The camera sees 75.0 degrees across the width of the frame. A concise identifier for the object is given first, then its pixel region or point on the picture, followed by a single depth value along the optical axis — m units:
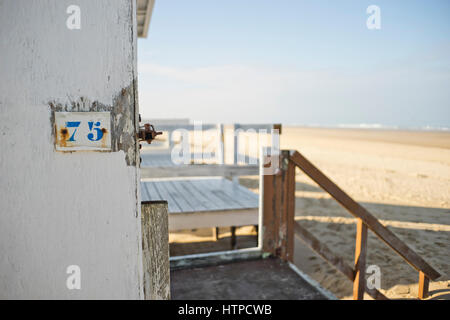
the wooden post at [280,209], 2.76
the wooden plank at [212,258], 2.79
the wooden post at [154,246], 0.93
